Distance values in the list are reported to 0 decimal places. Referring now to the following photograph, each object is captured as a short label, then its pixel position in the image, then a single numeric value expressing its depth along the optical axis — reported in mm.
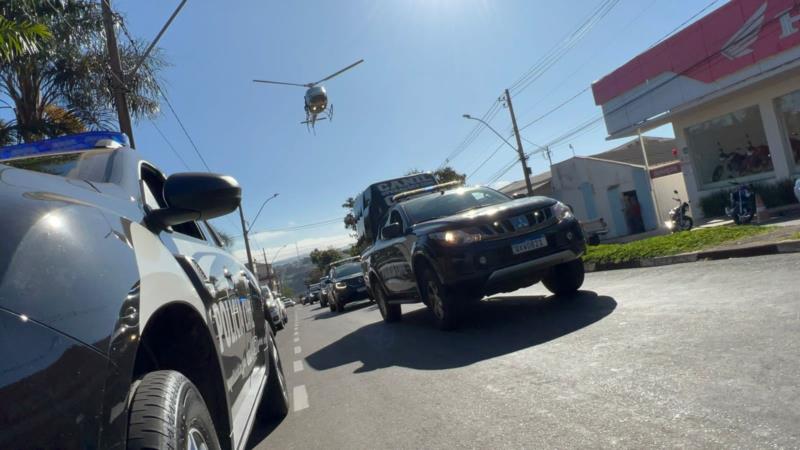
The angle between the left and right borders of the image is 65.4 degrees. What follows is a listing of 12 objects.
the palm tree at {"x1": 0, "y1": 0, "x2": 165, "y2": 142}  12109
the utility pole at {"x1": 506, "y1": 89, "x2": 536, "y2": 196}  28234
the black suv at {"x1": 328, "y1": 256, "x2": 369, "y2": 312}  17703
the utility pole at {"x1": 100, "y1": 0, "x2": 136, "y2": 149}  12836
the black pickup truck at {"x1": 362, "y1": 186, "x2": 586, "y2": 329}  6176
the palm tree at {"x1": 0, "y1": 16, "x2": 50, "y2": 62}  7207
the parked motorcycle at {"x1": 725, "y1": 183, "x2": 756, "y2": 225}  14602
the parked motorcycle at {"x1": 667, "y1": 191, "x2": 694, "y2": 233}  17266
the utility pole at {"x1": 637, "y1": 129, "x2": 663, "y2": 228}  25359
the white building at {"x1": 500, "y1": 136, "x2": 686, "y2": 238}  26391
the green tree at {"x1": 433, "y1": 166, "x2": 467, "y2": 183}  44156
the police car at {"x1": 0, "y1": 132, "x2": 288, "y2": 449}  1361
